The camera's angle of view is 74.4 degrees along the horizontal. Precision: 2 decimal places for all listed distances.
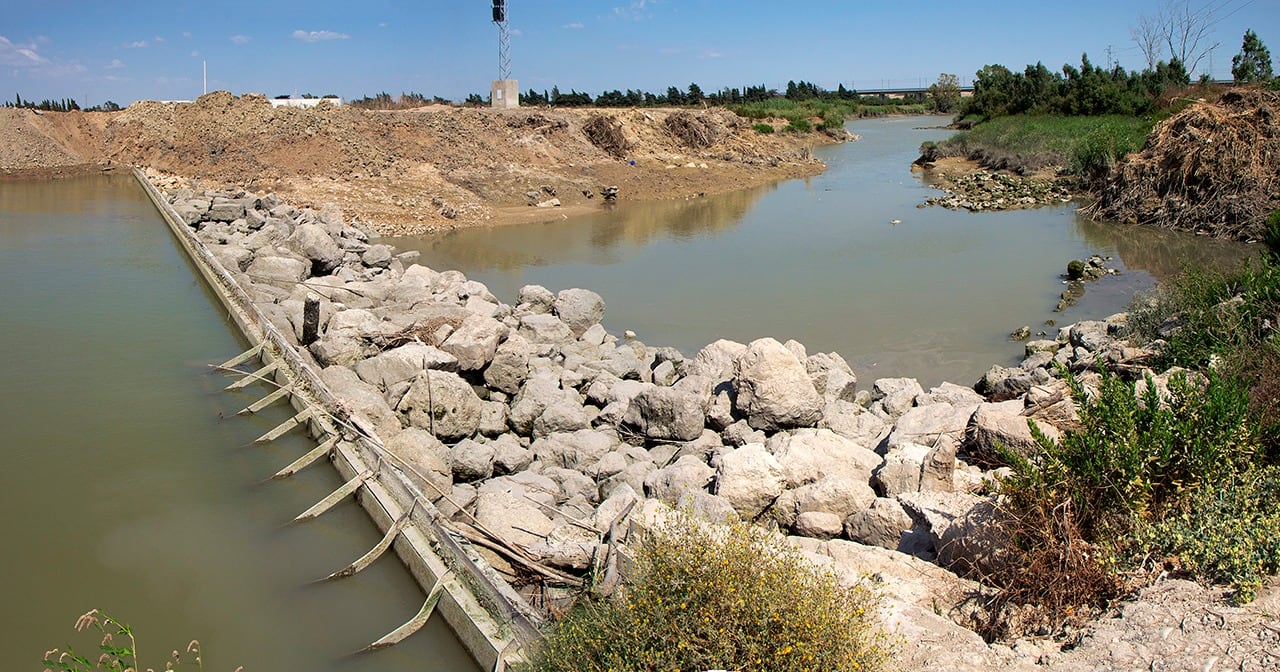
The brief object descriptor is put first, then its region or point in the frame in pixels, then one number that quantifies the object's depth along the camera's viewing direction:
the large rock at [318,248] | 14.94
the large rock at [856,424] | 7.89
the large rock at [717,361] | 9.00
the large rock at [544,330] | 11.08
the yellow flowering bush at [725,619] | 3.38
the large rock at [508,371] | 9.62
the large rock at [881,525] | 5.36
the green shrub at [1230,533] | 3.71
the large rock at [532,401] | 8.53
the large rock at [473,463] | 7.38
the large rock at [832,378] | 8.91
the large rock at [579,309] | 11.90
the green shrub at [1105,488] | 4.05
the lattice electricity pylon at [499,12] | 40.19
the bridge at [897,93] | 125.31
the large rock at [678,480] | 6.38
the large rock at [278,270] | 14.16
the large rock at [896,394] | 8.73
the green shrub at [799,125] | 53.97
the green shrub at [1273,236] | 10.92
